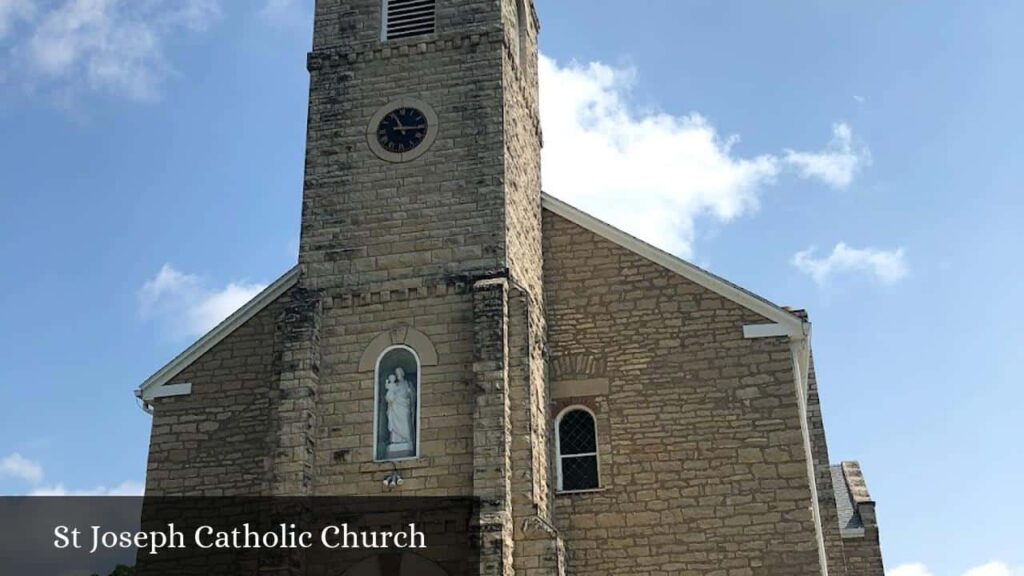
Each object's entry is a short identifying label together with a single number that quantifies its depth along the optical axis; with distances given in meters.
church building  15.38
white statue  15.50
